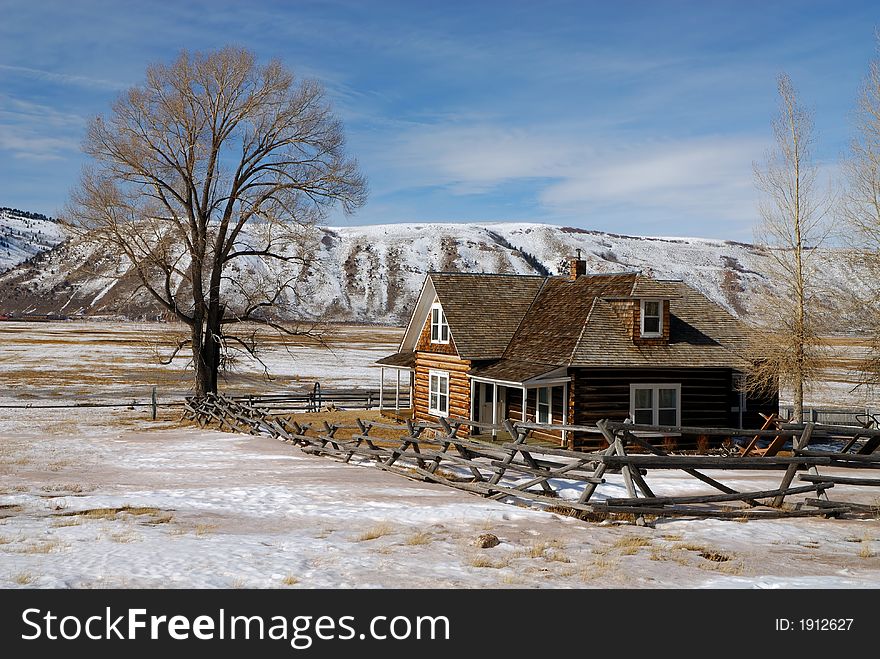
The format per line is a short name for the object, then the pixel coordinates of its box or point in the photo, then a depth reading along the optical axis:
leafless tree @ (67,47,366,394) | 32.84
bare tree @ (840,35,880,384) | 29.86
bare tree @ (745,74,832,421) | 29.81
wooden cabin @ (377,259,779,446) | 28.48
